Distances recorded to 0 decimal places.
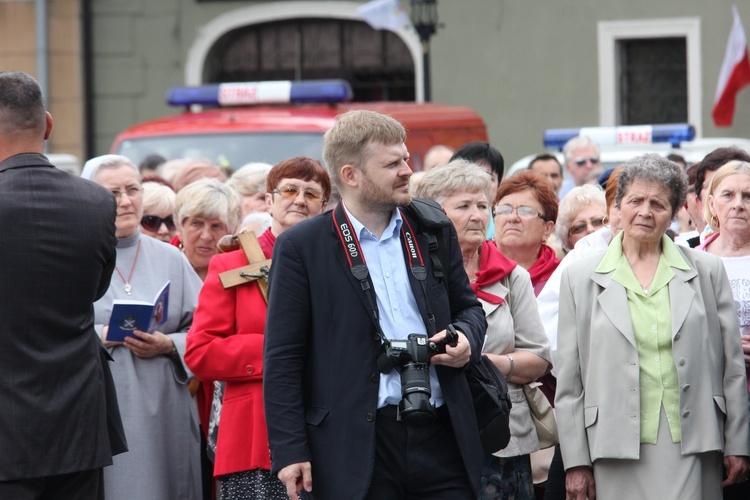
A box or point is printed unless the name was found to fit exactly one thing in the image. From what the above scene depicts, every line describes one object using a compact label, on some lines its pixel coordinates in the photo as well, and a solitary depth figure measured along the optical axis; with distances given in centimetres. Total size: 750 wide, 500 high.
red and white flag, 3173
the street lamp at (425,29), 2933
